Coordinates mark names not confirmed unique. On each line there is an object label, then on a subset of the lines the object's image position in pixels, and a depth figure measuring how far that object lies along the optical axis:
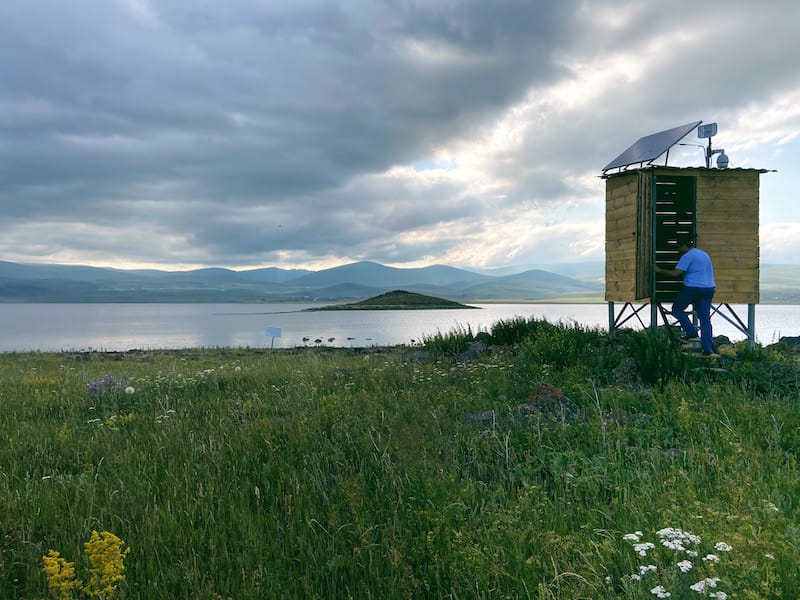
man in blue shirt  11.84
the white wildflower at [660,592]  2.27
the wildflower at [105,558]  2.67
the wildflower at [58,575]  2.62
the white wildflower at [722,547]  2.57
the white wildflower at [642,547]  2.44
